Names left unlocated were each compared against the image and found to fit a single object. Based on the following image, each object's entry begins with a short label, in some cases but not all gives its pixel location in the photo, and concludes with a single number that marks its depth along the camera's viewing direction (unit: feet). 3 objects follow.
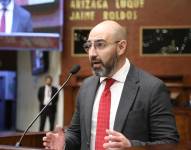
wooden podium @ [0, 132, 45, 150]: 12.56
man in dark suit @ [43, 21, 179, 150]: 11.69
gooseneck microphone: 12.95
